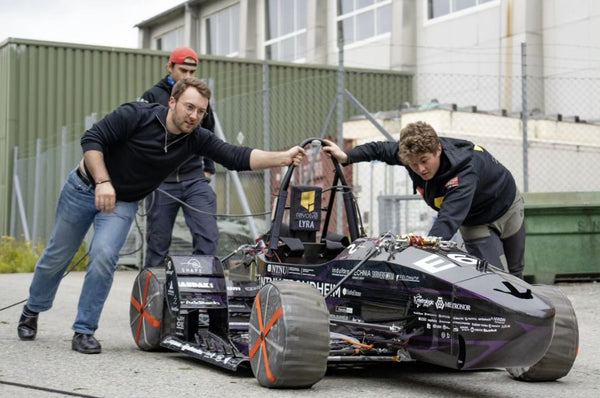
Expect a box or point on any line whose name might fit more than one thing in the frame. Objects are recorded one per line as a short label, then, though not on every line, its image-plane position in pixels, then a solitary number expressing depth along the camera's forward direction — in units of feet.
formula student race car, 16.43
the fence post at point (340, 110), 38.86
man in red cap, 26.11
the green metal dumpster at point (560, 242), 38.52
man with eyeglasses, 21.90
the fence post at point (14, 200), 73.10
